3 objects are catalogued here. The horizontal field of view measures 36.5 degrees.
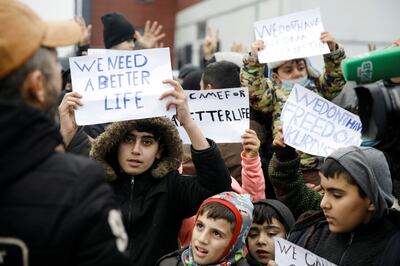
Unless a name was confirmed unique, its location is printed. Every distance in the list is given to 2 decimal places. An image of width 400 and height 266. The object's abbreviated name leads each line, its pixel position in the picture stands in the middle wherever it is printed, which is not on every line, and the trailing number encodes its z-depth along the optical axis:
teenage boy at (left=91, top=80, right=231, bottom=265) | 3.03
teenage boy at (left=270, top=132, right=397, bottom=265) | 2.67
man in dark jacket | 1.61
